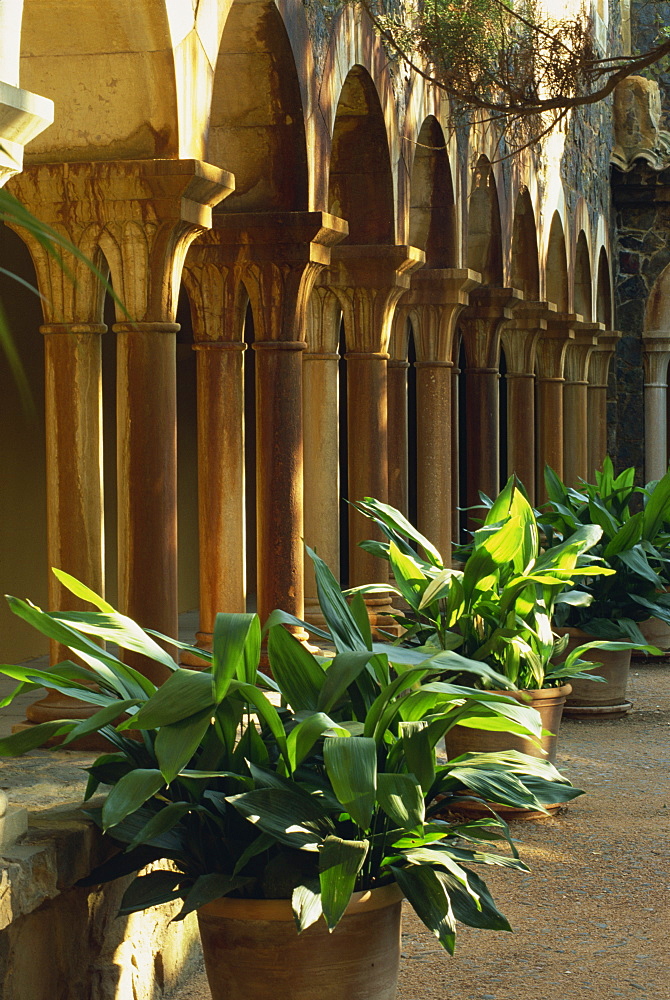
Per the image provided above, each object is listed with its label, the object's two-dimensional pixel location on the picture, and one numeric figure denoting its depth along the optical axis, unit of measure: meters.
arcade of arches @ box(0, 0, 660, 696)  7.89
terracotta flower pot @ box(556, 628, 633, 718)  11.61
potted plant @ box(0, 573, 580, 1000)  4.80
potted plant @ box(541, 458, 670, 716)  11.68
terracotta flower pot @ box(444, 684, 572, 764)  8.48
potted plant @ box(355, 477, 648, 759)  8.23
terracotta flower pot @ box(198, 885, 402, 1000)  4.91
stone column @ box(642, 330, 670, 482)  30.37
